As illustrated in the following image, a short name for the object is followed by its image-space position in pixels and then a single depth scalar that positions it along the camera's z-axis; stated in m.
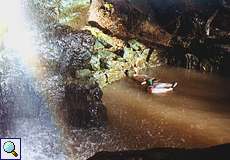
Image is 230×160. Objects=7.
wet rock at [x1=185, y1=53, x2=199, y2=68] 8.71
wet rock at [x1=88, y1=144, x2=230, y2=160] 1.82
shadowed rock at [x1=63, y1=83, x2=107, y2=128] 3.97
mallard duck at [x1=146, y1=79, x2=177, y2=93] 5.86
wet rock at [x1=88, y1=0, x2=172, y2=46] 9.30
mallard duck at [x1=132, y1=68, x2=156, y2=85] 6.63
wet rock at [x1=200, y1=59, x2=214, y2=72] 8.50
